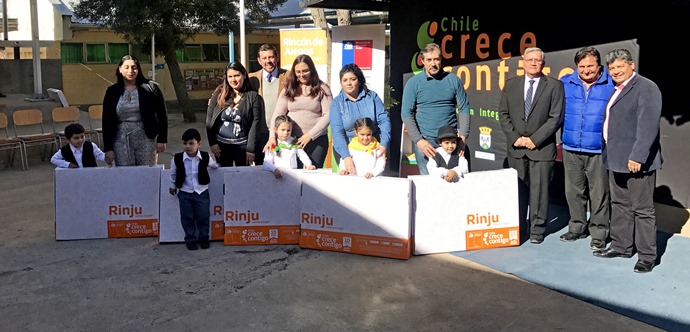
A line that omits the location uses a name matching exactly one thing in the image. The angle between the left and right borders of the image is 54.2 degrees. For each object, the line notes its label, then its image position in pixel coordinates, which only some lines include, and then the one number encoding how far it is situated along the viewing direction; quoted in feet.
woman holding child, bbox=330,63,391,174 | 19.29
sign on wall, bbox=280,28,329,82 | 31.22
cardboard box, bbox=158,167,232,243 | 19.89
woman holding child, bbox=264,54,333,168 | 20.16
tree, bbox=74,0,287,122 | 55.42
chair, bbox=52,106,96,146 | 38.22
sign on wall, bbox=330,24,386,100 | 28.40
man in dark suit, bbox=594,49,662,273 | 16.69
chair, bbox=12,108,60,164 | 34.50
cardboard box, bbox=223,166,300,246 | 19.54
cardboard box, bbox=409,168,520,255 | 18.61
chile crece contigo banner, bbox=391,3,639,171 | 24.36
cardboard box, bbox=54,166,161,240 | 20.21
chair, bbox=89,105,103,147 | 38.20
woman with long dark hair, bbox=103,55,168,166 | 20.67
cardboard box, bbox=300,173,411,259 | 18.31
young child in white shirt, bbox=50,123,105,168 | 21.35
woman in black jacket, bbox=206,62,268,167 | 20.52
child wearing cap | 18.61
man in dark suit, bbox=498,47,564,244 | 18.90
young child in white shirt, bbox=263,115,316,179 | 19.60
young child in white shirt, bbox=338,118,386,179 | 19.01
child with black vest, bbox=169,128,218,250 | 19.11
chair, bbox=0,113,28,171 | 33.19
